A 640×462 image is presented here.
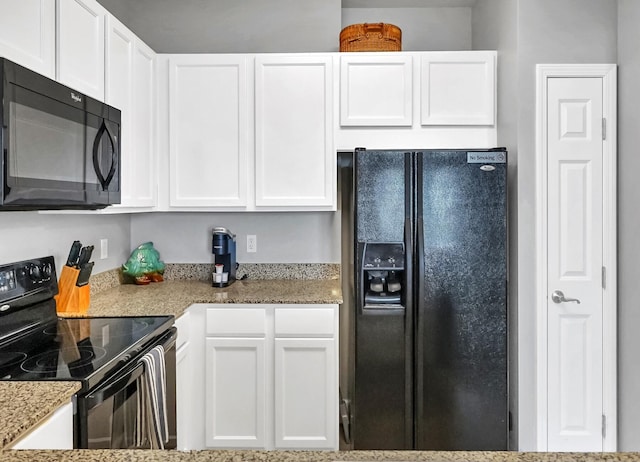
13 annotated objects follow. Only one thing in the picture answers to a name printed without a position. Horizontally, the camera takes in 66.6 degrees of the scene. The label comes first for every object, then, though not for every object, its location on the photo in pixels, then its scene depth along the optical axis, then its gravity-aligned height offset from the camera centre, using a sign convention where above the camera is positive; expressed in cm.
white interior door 241 -18
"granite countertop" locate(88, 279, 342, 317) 224 -34
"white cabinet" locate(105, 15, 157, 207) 218 +61
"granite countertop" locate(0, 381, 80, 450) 104 -42
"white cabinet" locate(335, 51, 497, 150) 266 +72
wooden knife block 210 -28
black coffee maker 278 -16
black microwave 139 +28
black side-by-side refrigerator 236 -38
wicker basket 272 +107
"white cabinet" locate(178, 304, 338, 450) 244 -74
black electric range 139 -40
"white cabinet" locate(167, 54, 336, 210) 270 +54
